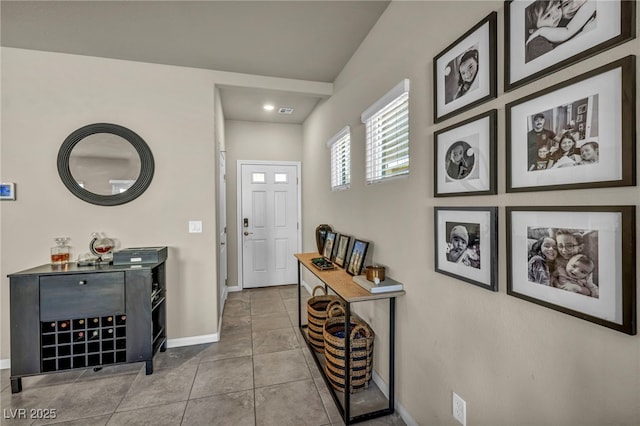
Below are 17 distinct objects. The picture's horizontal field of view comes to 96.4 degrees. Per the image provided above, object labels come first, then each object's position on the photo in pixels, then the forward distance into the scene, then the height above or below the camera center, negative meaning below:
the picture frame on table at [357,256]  2.25 -0.37
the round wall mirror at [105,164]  2.61 +0.45
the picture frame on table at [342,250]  2.63 -0.38
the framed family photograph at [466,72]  1.17 +0.63
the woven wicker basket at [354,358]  2.02 -1.06
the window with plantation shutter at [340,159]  2.81 +0.55
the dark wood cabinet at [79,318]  2.13 -0.82
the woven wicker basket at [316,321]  2.65 -1.04
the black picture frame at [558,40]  0.77 +0.52
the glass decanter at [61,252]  2.51 -0.35
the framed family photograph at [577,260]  0.76 -0.16
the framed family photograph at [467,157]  1.18 +0.24
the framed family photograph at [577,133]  0.75 +0.23
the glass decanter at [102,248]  2.53 -0.31
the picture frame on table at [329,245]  2.98 -0.36
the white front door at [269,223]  4.62 -0.20
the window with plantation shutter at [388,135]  1.84 +0.55
